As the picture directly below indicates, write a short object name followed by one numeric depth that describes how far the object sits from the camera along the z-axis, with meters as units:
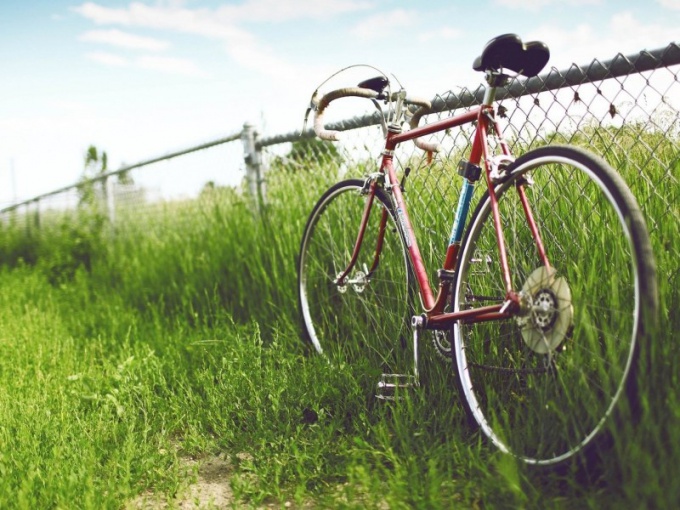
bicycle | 1.84
